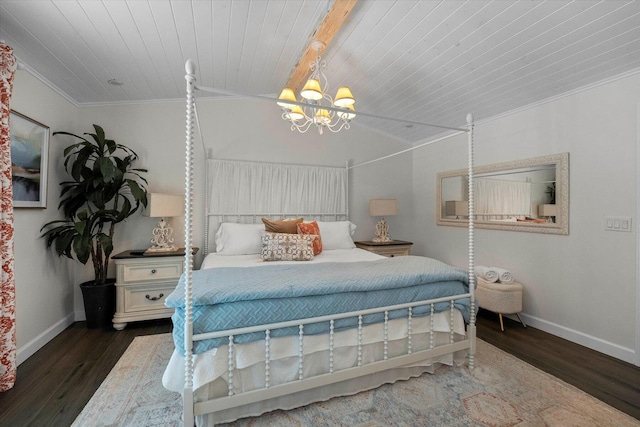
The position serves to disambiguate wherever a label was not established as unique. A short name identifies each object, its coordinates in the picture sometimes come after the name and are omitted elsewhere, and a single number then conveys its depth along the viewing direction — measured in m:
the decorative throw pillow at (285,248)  2.78
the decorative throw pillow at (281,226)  3.12
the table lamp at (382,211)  3.96
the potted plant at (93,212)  2.56
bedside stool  2.83
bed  1.48
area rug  1.61
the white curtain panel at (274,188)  3.54
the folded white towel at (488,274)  2.99
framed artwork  2.14
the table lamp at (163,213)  2.92
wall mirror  2.71
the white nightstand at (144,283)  2.82
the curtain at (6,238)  1.77
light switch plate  2.25
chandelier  2.27
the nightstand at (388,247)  3.85
